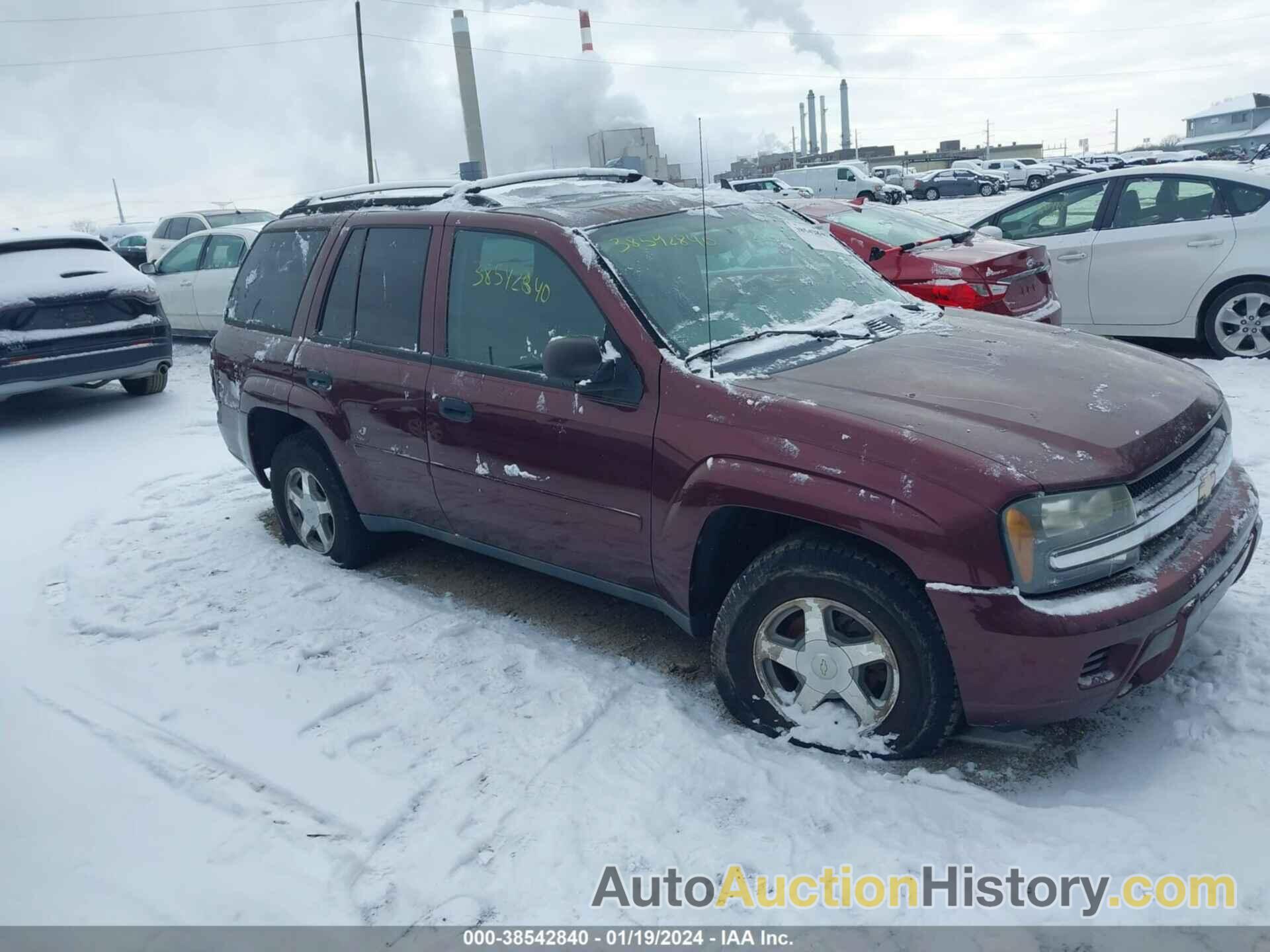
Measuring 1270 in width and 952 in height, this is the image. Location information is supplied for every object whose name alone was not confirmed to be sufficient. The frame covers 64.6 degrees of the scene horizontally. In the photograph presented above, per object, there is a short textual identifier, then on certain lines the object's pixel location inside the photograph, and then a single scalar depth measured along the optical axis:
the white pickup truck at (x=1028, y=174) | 44.50
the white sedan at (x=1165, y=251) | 7.64
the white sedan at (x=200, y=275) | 11.88
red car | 7.23
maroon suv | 2.86
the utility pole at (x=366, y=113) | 31.31
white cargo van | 38.69
